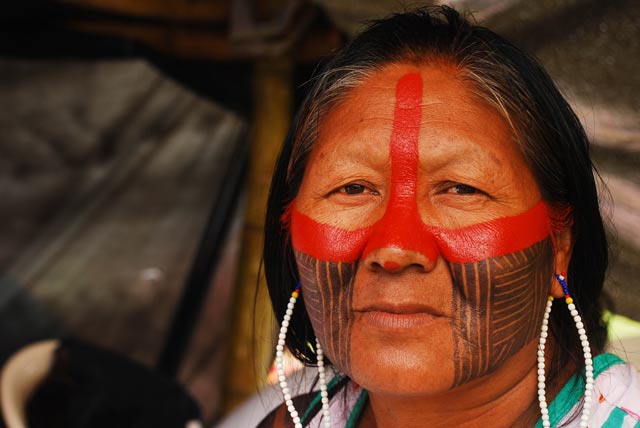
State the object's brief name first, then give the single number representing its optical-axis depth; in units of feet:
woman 4.70
